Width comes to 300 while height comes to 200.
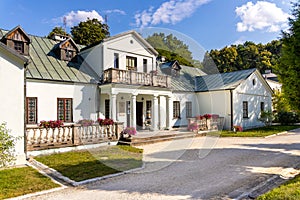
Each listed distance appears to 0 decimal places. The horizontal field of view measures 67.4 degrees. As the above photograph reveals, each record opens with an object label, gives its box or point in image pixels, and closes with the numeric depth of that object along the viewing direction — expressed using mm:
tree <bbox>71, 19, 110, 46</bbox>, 28578
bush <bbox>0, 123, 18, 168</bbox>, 5812
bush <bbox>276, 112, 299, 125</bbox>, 22844
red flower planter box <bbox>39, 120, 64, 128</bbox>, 9719
